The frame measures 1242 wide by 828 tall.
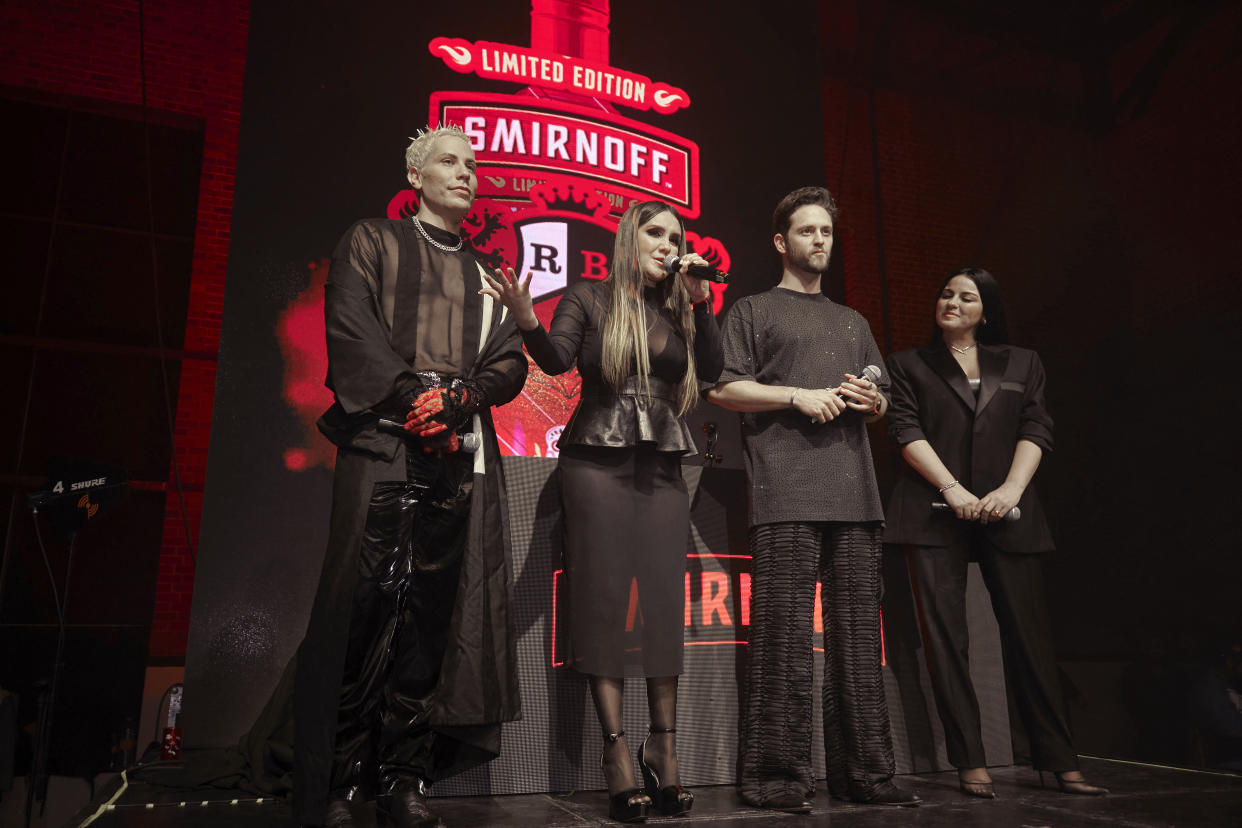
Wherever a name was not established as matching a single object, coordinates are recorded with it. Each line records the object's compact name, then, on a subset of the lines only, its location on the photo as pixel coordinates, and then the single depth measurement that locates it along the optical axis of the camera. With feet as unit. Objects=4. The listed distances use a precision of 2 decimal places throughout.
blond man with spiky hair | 5.98
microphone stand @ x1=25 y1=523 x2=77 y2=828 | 11.35
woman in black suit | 8.05
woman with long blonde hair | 6.89
